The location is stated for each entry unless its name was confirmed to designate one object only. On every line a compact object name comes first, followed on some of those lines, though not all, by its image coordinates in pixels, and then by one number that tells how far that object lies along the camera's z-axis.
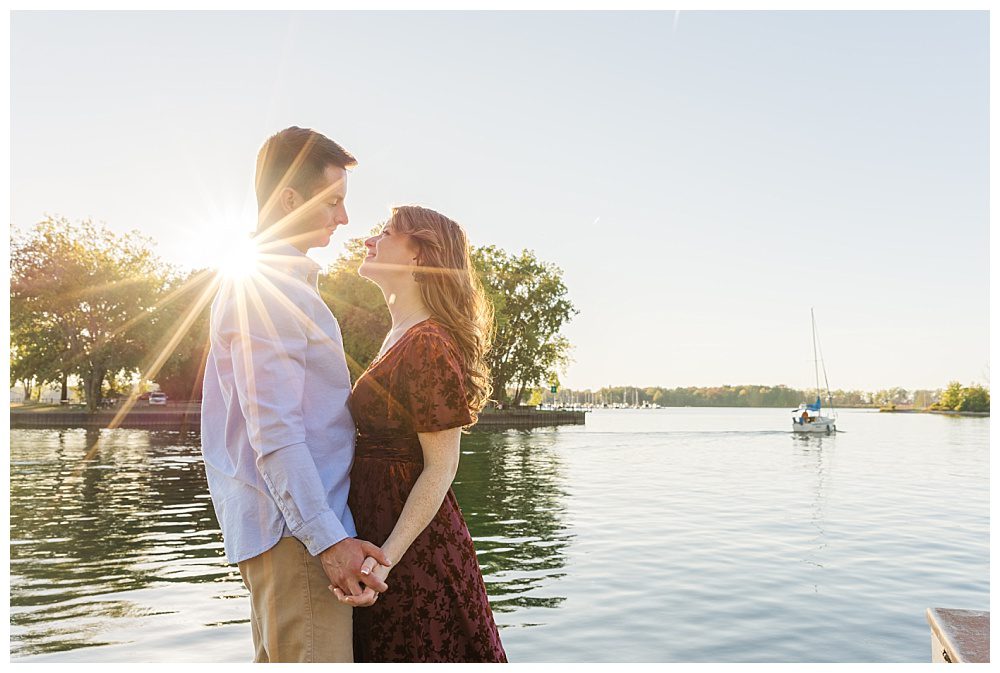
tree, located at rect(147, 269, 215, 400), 41.34
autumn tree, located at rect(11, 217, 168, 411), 39.03
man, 2.04
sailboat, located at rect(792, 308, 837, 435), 48.84
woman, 2.25
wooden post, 3.15
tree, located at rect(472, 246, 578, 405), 53.41
